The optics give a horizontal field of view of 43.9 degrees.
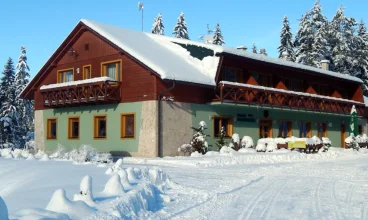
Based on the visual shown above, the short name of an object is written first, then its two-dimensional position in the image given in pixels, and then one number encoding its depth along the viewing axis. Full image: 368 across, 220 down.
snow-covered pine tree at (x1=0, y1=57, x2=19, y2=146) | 43.16
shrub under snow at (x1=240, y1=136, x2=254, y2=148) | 24.90
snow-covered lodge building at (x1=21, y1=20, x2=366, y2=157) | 22.55
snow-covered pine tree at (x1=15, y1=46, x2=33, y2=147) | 45.84
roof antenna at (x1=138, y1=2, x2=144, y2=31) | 31.64
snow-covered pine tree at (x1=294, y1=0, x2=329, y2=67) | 53.28
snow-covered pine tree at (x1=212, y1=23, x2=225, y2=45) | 63.49
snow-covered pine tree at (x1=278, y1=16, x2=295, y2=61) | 61.56
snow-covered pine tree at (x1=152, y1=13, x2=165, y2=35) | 62.81
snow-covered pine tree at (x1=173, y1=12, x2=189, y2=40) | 61.47
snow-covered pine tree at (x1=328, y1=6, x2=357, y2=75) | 52.74
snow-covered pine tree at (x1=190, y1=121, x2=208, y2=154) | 22.83
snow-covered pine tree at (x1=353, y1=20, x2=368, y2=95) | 53.31
